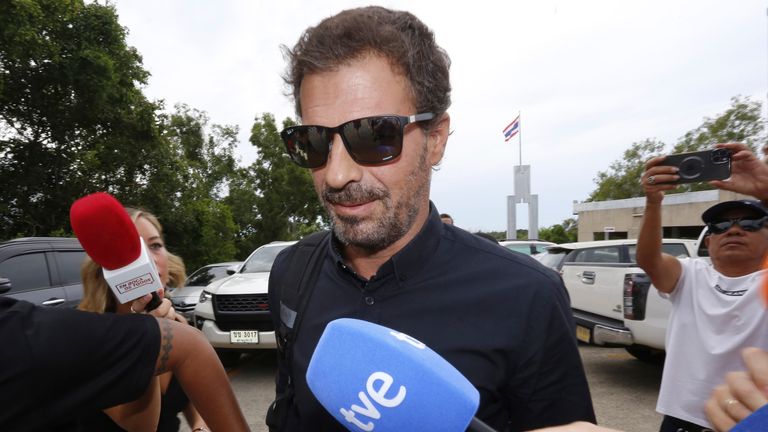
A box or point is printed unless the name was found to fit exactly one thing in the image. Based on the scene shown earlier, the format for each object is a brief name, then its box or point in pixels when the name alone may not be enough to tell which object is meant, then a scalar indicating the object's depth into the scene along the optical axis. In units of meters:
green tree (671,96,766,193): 28.25
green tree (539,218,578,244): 44.93
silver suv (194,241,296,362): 5.89
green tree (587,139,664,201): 36.17
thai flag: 23.90
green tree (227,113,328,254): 25.53
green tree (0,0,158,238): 11.93
